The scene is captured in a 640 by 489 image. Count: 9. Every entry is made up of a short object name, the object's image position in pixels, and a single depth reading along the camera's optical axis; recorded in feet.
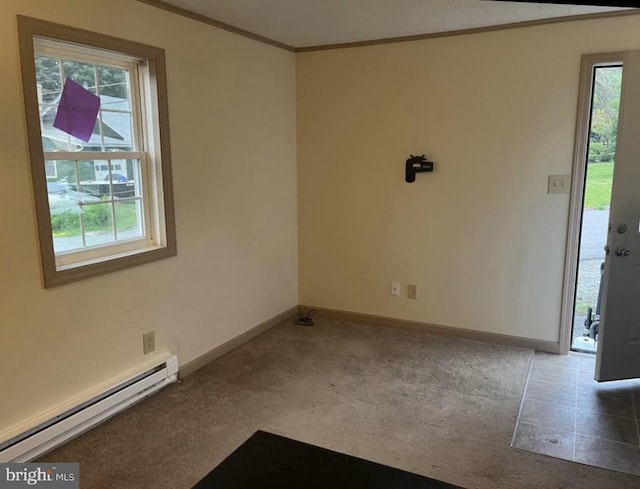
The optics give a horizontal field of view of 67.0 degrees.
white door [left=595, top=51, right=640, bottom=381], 9.43
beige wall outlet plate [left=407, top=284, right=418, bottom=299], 13.41
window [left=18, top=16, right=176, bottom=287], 7.63
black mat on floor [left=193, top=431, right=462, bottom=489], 3.58
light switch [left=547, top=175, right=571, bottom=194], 11.29
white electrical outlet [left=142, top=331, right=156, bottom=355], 9.71
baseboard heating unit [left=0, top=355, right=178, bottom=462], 7.37
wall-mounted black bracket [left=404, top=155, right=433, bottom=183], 12.62
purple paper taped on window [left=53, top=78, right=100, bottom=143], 8.11
